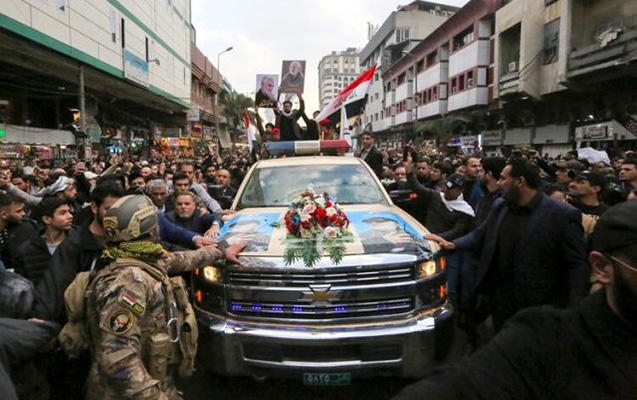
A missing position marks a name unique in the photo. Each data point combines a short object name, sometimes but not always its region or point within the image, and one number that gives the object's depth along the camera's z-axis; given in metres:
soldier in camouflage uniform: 2.19
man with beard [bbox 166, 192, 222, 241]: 5.45
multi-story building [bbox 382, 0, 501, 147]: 37.28
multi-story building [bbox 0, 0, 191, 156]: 17.56
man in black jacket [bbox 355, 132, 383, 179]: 9.08
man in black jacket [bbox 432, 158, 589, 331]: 3.41
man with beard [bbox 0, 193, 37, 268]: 4.03
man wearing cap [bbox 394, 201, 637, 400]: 1.23
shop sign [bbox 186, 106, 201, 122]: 47.49
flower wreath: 3.83
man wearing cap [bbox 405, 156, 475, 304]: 5.39
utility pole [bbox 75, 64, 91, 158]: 20.07
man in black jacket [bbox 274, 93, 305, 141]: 9.34
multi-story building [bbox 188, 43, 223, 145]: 52.41
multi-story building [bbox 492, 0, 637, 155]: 20.84
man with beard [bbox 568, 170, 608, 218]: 4.76
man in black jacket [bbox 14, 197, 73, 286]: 3.71
